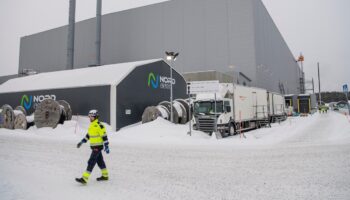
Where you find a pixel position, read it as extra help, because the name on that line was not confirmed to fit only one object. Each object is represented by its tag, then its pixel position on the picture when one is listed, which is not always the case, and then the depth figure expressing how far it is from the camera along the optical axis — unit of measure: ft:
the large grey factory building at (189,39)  138.92
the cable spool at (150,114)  68.33
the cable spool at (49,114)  65.36
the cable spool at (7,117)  73.56
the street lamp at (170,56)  63.16
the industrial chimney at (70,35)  155.62
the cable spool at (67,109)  69.82
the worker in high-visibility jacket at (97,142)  20.54
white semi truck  53.11
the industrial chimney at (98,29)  157.07
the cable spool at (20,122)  71.42
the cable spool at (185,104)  77.78
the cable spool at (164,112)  70.27
